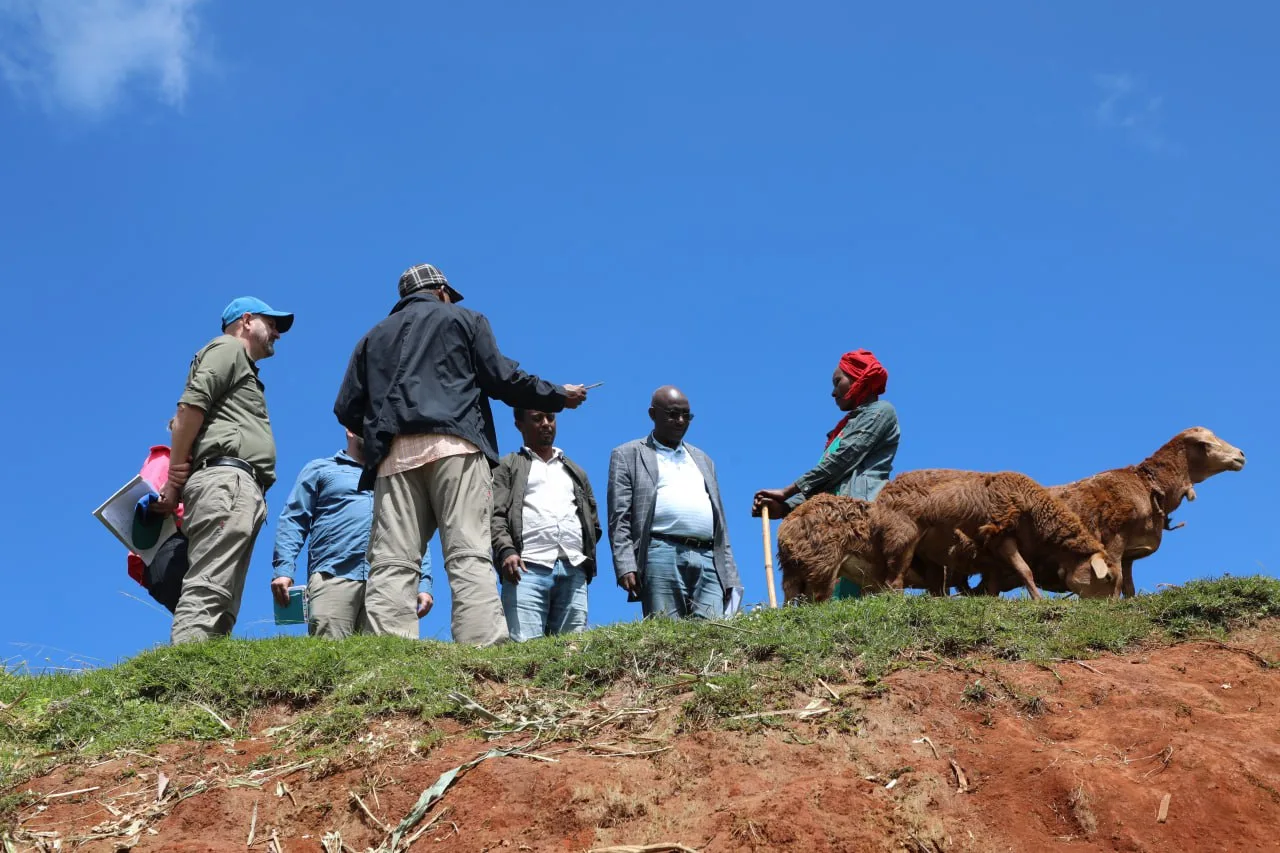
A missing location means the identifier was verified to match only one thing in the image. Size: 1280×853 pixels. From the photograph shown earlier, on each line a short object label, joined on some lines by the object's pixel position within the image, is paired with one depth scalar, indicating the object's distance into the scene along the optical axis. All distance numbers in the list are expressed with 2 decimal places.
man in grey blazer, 9.37
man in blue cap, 7.64
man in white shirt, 9.10
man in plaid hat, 7.72
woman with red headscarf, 9.71
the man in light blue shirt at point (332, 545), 9.18
